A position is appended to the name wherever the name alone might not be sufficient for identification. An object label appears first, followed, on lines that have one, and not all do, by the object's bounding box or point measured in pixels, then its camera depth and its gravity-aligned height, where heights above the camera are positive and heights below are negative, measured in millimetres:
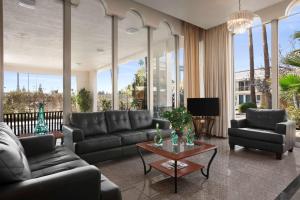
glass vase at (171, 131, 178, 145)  2875 -578
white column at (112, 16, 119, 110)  4238 +858
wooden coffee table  2340 -669
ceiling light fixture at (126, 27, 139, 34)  4768 +1805
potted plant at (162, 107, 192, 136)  2846 -258
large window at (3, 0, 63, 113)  3699 +1340
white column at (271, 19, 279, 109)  4367 +891
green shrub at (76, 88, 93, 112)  4438 +19
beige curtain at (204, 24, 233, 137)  5125 +799
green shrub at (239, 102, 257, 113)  4848 -156
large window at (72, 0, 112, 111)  4164 +1413
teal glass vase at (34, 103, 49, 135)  3193 -397
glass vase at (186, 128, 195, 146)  2839 -571
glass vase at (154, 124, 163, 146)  2792 -615
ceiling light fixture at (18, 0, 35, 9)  3485 +1842
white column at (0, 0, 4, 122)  2988 +571
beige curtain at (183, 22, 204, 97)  5414 +1195
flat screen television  4836 -151
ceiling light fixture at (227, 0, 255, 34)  3189 +1373
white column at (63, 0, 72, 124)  3607 +809
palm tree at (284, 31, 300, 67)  3393 +770
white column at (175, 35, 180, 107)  5418 +558
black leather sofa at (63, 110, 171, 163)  3002 -608
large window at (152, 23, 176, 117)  5125 +870
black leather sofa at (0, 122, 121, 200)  1163 -550
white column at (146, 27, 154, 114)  4841 +685
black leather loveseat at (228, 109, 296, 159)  3357 -608
